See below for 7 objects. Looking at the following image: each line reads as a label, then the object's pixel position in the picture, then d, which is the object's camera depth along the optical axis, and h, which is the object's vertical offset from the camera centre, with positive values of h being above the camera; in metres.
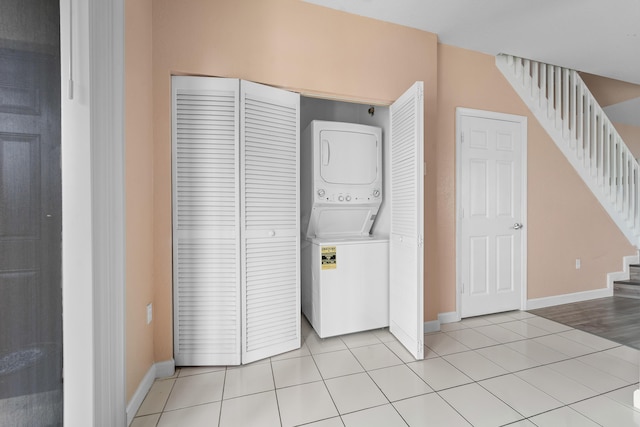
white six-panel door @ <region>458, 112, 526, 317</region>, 2.87 -0.03
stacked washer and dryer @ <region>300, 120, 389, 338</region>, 2.39 -0.25
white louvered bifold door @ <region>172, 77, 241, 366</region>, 1.93 -0.08
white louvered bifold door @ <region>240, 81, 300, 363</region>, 2.00 -0.08
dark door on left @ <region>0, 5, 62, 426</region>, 0.95 -0.11
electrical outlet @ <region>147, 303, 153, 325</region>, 1.79 -0.71
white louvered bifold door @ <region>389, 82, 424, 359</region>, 2.03 -0.10
